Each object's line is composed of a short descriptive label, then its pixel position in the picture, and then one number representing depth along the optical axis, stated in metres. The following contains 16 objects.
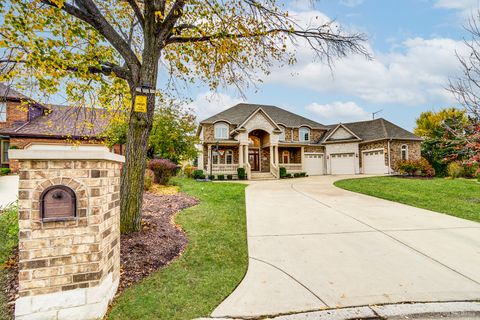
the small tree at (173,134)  14.99
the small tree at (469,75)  6.15
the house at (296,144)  21.25
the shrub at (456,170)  18.91
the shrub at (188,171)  21.67
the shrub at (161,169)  11.98
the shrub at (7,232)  3.61
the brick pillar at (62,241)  2.09
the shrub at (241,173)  20.05
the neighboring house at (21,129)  16.09
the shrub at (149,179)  10.35
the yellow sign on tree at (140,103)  4.06
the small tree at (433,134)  24.77
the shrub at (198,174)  19.64
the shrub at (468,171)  18.28
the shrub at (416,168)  17.38
